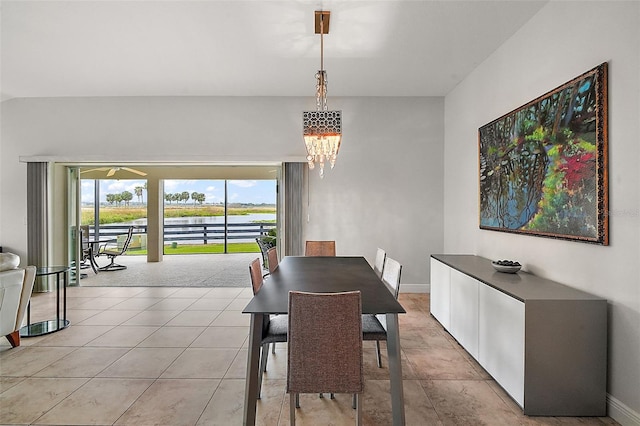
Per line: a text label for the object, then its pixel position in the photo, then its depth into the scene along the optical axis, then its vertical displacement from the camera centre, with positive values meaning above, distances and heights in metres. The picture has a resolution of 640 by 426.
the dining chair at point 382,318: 2.32 -0.84
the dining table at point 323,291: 1.92 -0.56
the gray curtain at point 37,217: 5.32 -0.13
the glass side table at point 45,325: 3.54 -1.30
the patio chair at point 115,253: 7.57 -1.00
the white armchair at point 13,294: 3.02 -0.78
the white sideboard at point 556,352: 2.12 -0.90
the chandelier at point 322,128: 2.88 +0.69
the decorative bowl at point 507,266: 2.91 -0.50
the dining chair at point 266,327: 2.26 -0.84
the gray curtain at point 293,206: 5.30 +0.04
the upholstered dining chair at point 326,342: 1.78 -0.70
